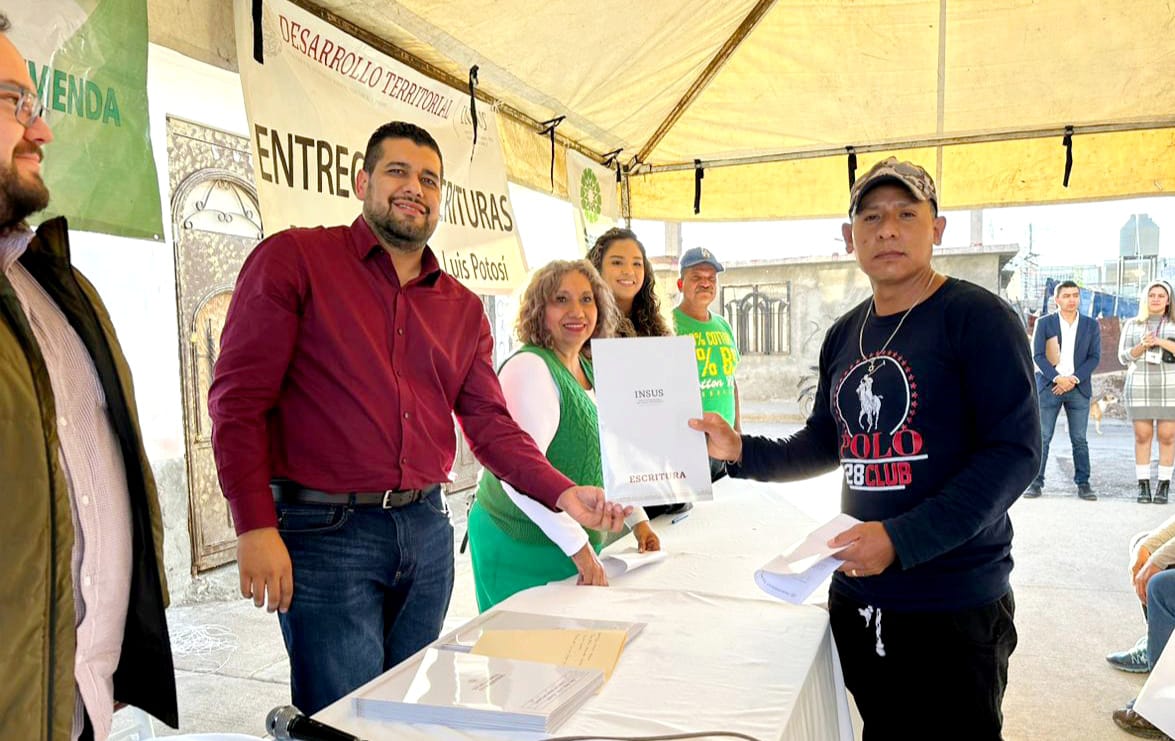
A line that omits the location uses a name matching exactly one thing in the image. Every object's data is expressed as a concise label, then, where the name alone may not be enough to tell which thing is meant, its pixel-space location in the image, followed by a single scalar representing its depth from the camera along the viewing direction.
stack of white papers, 0.99
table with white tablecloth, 1.04
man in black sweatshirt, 1.28
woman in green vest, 1.87
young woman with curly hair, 3.10
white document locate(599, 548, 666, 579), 1.81
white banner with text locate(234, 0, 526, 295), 1.97
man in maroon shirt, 1.46
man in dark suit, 6.05
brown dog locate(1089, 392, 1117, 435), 10.30
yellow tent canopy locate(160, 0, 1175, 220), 2.76
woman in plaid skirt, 5.67
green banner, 1.41
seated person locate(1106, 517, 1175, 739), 2.25
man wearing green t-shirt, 3.57
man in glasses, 0.86
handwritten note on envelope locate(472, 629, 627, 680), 1.20
